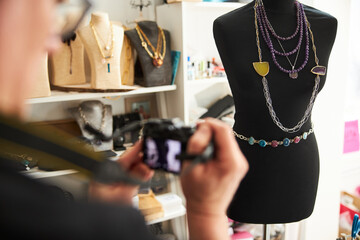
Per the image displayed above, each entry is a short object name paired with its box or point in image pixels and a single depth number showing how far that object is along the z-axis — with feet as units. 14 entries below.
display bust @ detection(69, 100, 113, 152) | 5.55
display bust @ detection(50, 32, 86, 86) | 5.36
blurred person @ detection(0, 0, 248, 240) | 0.84
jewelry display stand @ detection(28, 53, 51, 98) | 4.84
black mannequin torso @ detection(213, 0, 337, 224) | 3.66
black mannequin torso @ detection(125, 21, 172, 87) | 5.61
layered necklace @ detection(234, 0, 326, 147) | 3.61
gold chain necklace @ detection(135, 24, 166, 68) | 5.62
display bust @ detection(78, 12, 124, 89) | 5.13
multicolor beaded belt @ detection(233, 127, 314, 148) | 3.67
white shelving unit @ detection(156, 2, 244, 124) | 5.82
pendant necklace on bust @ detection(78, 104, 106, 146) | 5.51
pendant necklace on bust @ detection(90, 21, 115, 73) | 5.09
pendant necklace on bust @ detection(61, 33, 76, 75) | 5.42
